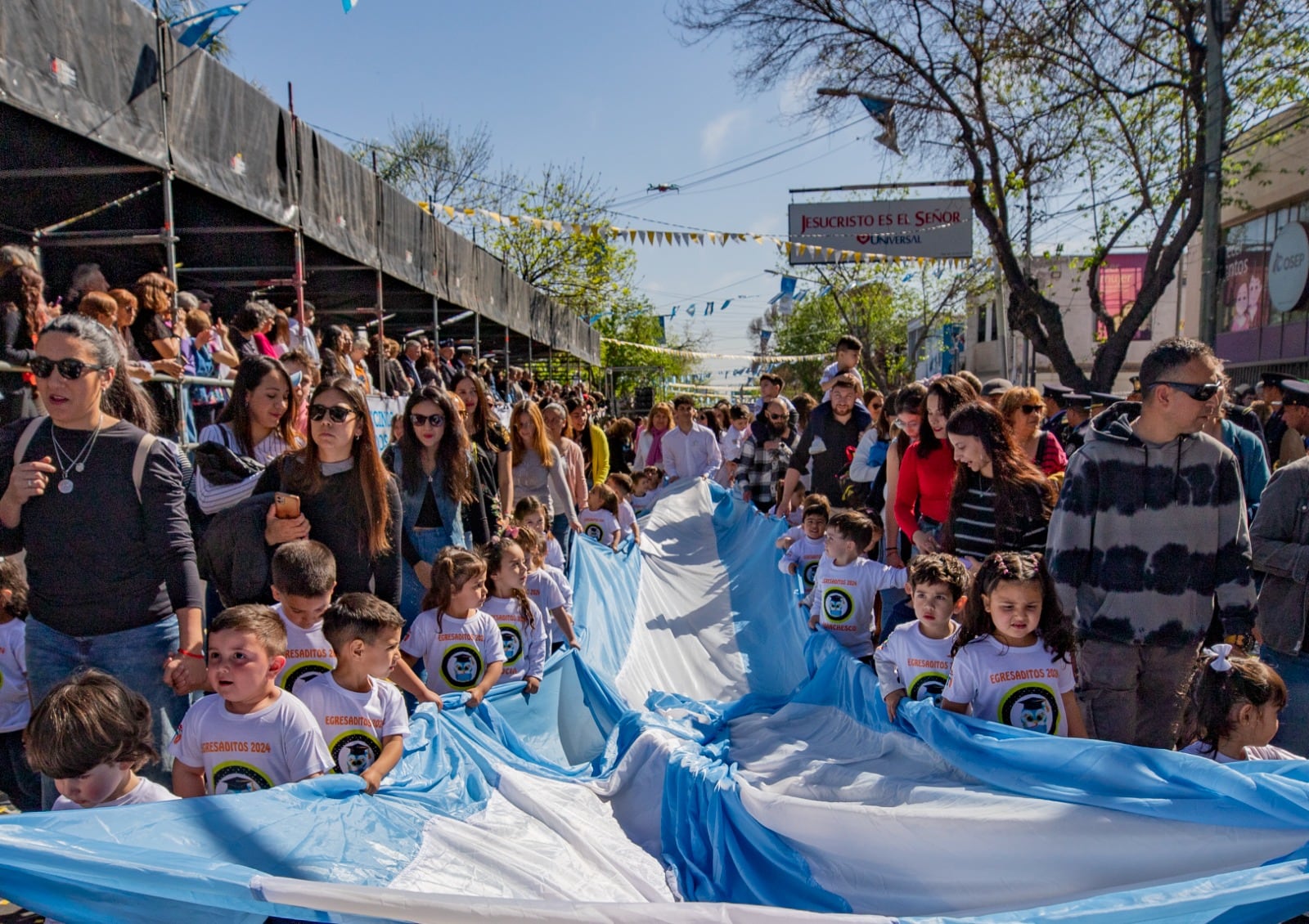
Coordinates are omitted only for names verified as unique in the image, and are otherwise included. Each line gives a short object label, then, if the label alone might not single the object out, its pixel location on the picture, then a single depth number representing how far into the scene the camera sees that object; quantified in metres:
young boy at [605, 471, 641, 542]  9.29
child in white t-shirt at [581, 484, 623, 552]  9.00
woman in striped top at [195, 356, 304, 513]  3.85
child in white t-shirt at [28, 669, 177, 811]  2.59
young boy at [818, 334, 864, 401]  7.73
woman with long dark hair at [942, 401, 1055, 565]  4.18
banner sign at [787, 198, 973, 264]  22.28
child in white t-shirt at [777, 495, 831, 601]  7.07
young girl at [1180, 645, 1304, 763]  3.23
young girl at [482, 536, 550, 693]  4.91
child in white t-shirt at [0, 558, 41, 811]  3.76
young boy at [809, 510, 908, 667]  5.48
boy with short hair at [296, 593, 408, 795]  3.32
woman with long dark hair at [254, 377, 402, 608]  3.74
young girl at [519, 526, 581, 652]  5.50
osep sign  18.59
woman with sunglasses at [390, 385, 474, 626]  4.71
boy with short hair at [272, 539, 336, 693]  3.49
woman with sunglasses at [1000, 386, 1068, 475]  4.80
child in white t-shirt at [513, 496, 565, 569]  6.48
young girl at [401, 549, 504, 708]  4.38
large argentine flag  2.16
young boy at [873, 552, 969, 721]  3.98
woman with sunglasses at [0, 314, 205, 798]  2.94
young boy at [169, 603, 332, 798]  2.89
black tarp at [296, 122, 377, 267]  8.38
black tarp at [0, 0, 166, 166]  4.84
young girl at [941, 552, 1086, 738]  3.42
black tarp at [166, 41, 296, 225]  6.36
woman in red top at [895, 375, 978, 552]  4.87
